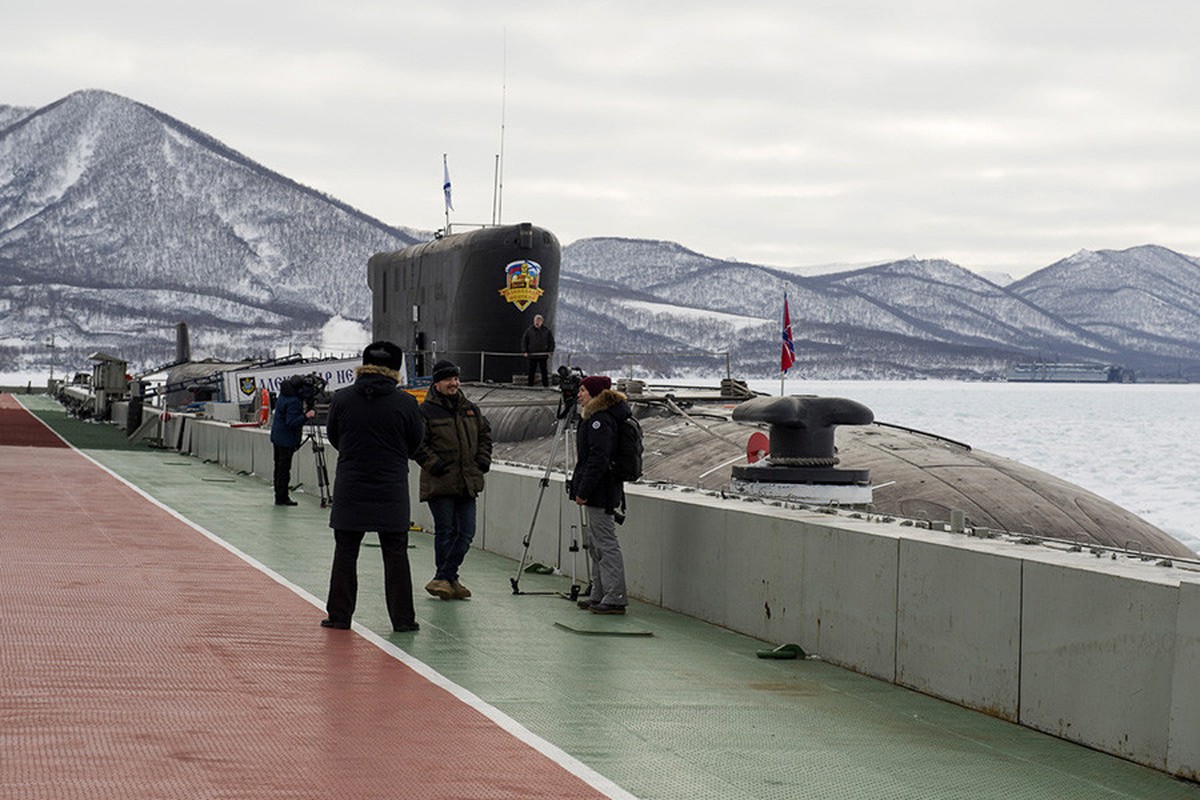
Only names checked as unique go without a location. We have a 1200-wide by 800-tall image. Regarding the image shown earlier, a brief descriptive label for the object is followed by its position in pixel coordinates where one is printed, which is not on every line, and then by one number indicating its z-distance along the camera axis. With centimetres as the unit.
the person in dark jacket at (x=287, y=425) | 2467
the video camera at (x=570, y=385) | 1440
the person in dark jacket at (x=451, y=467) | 1395
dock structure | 745
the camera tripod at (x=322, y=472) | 2395
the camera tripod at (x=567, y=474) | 1409
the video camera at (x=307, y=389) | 2489
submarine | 1448
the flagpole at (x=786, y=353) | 3362
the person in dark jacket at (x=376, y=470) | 1212
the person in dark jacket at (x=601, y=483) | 1288
